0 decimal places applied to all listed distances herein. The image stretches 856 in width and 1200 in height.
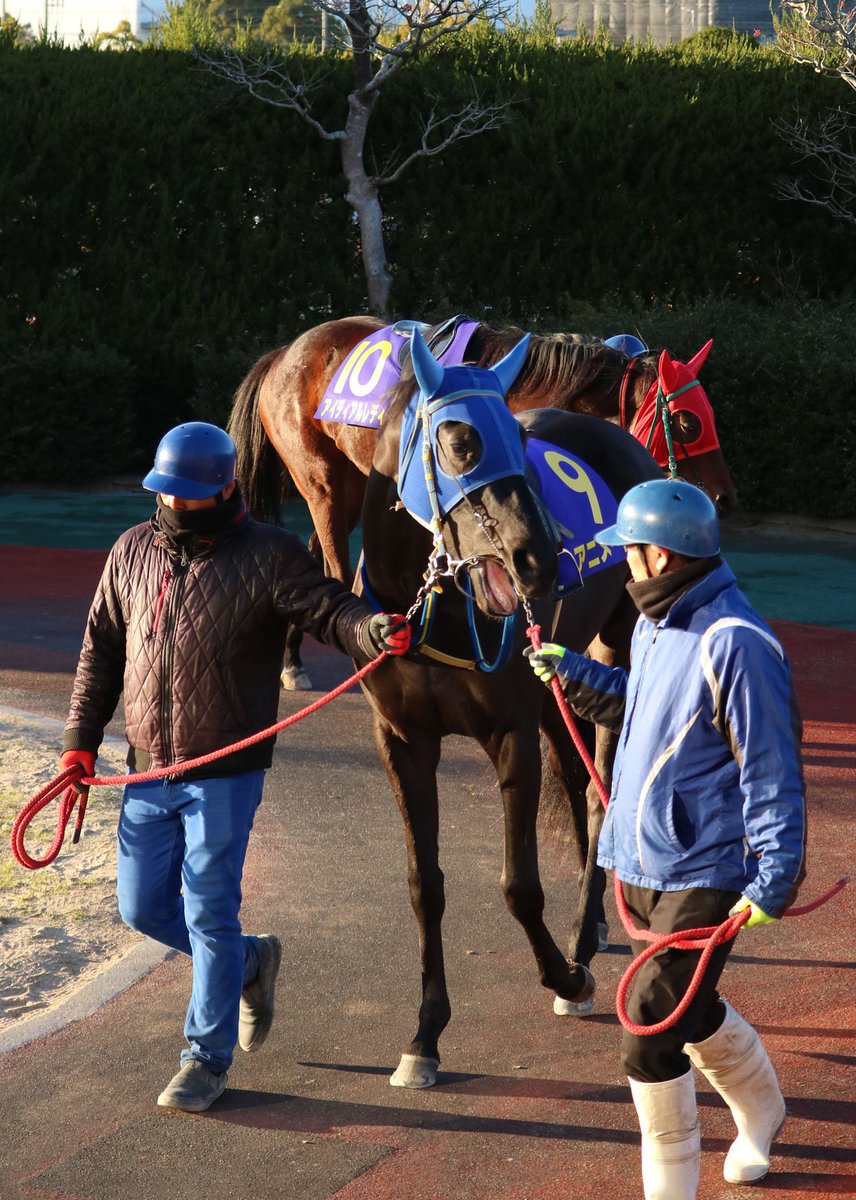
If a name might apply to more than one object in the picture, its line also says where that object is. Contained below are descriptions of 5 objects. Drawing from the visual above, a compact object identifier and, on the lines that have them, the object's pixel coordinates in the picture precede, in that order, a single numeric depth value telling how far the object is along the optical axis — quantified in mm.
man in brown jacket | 7770
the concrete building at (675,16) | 70625
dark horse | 7289
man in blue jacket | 5918
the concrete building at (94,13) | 99962
